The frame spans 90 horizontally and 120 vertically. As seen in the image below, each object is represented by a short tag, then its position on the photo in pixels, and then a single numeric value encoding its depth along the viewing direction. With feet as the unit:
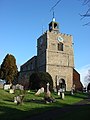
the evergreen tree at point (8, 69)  67.72
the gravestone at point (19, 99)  28.21
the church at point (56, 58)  90.00
